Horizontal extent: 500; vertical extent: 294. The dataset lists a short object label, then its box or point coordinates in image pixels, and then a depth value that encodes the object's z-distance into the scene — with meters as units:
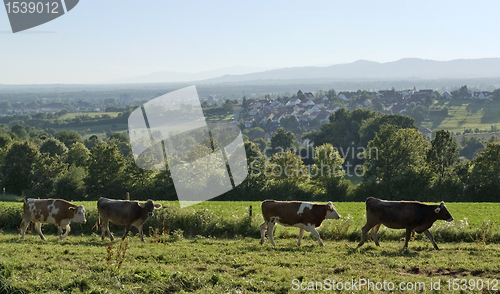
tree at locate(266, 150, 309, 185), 58.09
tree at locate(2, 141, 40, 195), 61.25
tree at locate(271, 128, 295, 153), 105.35
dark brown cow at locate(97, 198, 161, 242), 17.47
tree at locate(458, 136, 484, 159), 124.75
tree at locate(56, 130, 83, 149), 88.43
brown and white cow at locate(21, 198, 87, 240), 18.27
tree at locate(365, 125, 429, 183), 59.28
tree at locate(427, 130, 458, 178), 58.31
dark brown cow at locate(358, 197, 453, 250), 15.40
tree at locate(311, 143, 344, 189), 55.41
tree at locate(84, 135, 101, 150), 105.06
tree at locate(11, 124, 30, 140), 117.94
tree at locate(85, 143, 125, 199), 54.81
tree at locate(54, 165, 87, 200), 54.28
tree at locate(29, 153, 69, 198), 56.51
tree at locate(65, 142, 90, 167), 70.00
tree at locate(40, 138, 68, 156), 75.94
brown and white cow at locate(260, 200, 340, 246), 16.38
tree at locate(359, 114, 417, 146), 83.78
